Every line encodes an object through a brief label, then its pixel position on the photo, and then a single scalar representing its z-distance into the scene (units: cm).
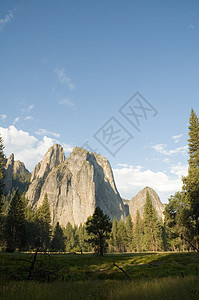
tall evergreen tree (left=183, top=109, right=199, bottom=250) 3028
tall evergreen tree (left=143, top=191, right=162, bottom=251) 6588
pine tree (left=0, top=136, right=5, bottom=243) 3700
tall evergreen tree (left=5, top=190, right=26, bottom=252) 5103
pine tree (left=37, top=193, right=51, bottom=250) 6619
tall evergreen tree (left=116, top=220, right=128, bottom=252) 8462
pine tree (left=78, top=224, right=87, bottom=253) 9935
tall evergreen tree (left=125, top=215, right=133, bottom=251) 8978
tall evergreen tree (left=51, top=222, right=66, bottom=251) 7663
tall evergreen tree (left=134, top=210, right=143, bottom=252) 8256
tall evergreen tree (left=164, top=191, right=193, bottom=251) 3297
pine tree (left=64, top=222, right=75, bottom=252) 9912
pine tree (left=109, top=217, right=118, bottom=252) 9004
